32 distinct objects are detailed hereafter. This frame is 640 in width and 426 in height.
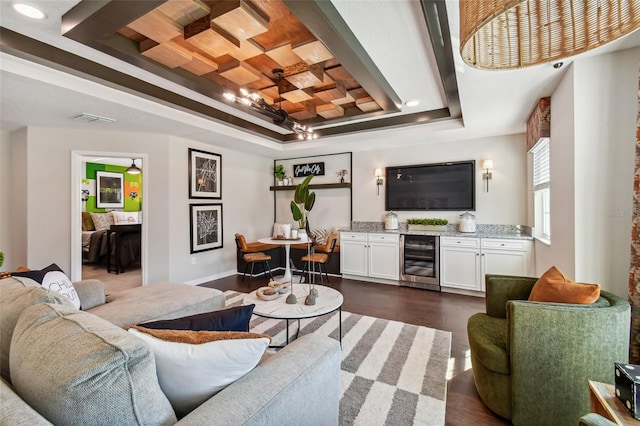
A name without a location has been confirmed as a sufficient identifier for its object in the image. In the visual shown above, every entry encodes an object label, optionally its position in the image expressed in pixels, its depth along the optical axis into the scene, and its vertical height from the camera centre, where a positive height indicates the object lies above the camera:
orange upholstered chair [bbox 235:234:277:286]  4.80 -0.78
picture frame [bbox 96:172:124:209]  7.66 +0.59
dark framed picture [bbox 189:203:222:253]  4.71 -0.28
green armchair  1.49 -0.80
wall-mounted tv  4.59 +0.44
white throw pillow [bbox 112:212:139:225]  7.52 -0.18
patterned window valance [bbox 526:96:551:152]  2.80 +0.96
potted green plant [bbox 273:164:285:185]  6.32 +0.89
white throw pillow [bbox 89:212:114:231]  7.02 -0.24
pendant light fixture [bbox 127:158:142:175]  6.92 +1.04
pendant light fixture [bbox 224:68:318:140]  2.62 +1.06
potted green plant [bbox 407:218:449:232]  4.63 -0.22
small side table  1.12 -0.84
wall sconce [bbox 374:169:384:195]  5.30 +0.66
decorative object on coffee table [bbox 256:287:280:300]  2.47 -0.75
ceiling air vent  3.30 +1.12
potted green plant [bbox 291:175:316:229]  3.92 +0.18
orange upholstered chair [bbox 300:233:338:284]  4.79 -0.72
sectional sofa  0.70 -0.49
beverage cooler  4.40 -0.81
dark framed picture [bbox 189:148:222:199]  4.69 +0.65
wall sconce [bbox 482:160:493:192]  4.38 +0.70
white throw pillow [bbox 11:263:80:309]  1.88 -0.49
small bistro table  4.34 -0.48
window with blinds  3.19 +0.59
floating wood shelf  5.64 +0.53
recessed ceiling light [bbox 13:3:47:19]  1.79 +1.32
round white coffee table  2.15 -0.79
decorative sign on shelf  5.97 +0.92
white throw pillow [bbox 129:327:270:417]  0.95 -0.53
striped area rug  1.78 -1.26
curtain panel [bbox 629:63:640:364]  1.73 -0.37
